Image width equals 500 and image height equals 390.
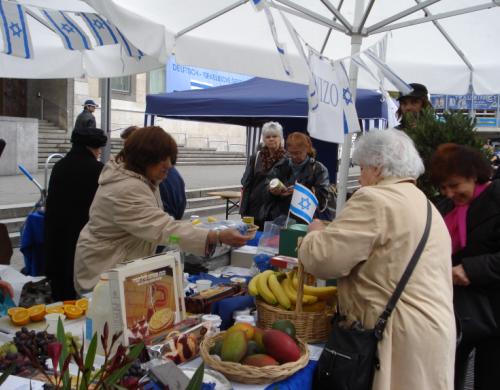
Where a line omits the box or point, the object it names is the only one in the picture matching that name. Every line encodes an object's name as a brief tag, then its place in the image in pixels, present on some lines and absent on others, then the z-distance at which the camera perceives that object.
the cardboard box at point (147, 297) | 1.83
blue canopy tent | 6.04
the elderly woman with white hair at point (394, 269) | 1.92
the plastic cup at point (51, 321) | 2.15
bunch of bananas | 2.27
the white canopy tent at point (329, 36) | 3.55
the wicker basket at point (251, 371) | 1.73
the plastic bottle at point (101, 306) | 1.87
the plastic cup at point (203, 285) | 2.72
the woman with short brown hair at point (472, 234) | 2.46
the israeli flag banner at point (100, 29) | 3.97
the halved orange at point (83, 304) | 2.35
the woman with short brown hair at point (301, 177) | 5.08
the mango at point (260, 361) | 1.77
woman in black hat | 3.70
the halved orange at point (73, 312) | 2.30
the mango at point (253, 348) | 1.85
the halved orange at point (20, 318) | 2.19
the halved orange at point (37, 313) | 2.24
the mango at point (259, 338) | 1.90
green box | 2.66
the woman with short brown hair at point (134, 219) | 2.54
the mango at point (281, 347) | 1.84
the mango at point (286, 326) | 1.99
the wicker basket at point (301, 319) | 2.16
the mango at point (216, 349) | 1.87
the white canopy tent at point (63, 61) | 4.45
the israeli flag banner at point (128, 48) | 4.01
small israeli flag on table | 2.82
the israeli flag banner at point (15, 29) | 3.55
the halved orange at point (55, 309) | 2.34
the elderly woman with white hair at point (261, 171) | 5.34
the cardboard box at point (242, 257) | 3.46
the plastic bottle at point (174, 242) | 2.49
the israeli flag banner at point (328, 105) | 3.18
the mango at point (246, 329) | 1.89
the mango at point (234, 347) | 1.78
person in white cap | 11.76
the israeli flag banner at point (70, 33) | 3.88
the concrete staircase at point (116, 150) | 15.84
